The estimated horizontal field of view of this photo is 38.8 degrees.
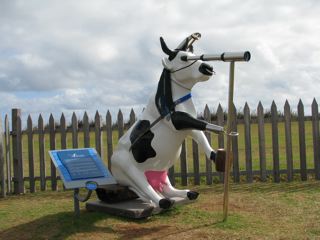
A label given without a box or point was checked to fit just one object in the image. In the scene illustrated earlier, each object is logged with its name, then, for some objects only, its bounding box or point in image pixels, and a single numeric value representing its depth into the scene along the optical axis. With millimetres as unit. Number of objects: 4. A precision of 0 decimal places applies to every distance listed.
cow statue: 5355
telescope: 4676
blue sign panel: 5449
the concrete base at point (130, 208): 5207
